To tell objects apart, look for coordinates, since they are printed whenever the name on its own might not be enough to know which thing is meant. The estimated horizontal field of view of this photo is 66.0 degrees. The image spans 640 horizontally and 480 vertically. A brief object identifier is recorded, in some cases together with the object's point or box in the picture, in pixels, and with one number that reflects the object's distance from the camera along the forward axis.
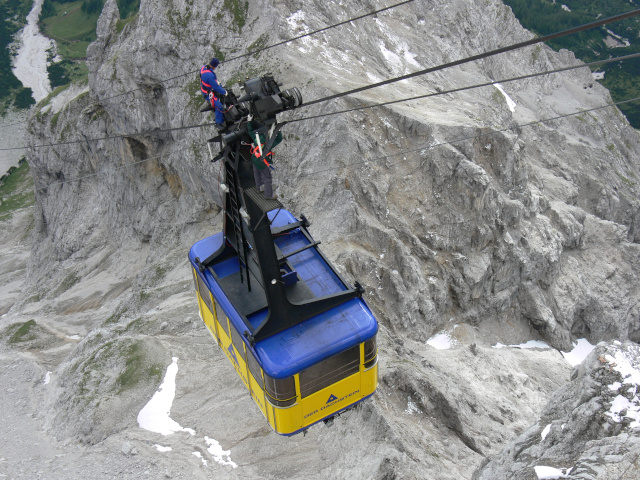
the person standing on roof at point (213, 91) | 10.69
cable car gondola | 9.79
